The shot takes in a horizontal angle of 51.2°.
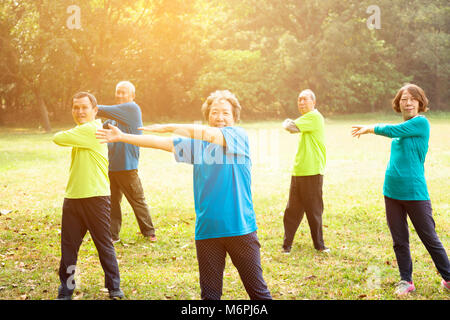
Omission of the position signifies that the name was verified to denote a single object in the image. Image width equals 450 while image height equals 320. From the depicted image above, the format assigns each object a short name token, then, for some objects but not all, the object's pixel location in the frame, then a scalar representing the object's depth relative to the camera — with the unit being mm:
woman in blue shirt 3154
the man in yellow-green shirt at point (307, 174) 6090
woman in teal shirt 4629
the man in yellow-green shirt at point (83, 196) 4465
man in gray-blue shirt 6355
